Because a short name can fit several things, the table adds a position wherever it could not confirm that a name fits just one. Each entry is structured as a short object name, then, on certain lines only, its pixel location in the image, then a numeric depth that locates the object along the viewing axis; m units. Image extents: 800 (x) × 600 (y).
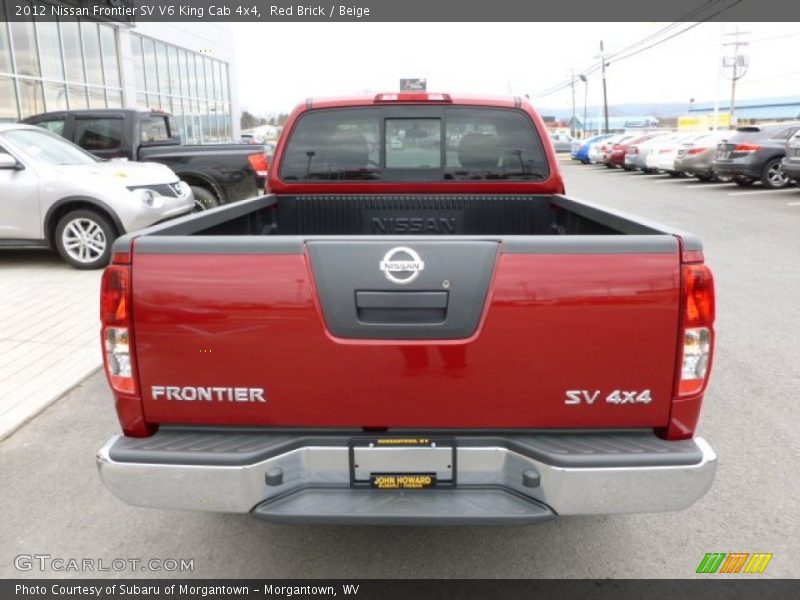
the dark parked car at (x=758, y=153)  18.33
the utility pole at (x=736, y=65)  44.91
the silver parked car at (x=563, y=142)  52.79
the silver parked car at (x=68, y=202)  8.41
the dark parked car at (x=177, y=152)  10.81
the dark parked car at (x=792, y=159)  15.77
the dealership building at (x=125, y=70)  17.59
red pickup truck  2.30
